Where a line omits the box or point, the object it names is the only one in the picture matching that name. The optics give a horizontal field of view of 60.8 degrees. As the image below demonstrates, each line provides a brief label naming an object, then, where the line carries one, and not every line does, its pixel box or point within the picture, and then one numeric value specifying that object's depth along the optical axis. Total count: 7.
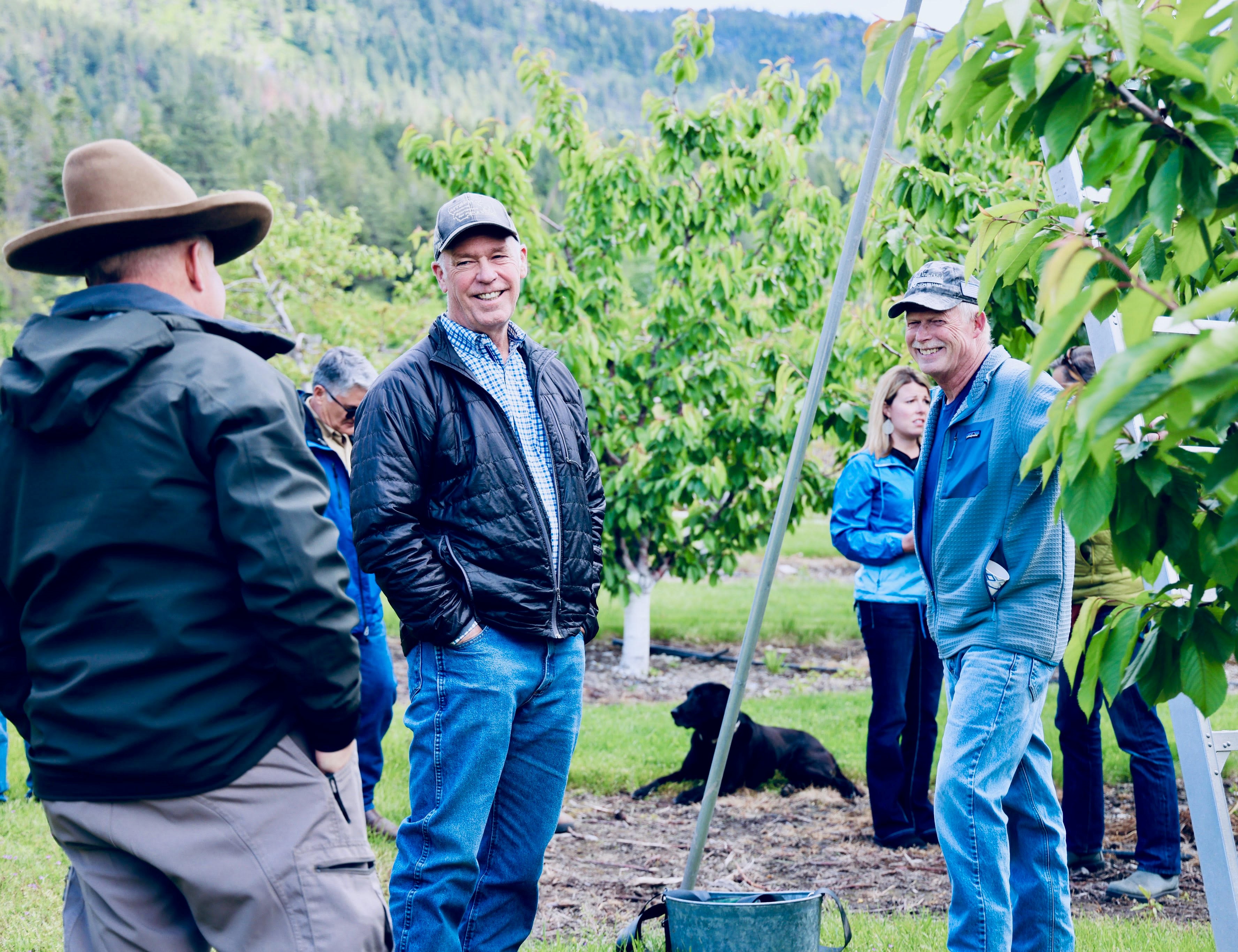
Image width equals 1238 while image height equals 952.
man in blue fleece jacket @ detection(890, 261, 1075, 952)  3.01
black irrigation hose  10.47
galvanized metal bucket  2.97
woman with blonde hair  5.10
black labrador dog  6.07
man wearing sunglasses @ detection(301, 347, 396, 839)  4.63
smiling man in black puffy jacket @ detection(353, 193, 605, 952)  2.94
